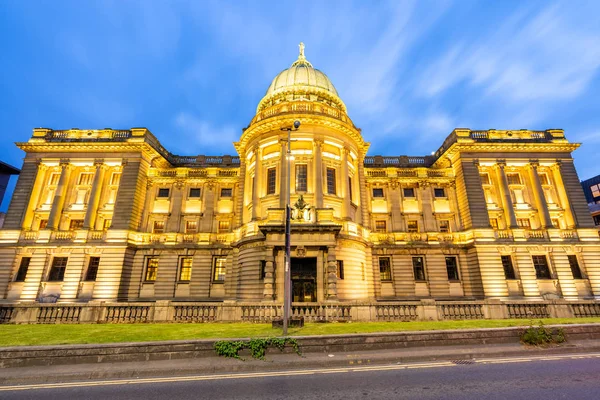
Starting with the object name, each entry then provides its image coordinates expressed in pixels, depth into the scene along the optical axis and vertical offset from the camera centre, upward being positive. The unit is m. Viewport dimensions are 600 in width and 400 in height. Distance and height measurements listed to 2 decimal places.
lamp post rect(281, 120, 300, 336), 11.20 +0.66
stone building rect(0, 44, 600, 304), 27.72 +7.53
